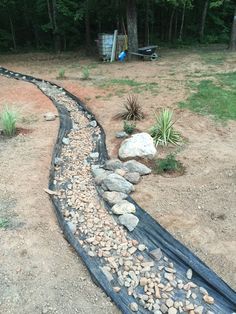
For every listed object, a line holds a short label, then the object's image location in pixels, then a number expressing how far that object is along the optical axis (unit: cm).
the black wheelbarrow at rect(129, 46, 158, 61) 945
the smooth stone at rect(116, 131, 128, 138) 472
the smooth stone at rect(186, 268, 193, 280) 251
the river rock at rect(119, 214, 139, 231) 297
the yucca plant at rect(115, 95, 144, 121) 523
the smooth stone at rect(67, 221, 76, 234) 297
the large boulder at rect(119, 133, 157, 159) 414
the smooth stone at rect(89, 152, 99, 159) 433
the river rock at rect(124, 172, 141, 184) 366
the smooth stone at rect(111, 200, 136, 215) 314
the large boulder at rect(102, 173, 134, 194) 347
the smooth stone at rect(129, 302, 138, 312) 229
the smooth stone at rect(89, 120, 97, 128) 530
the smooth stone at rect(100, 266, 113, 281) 250
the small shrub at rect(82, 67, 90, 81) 754
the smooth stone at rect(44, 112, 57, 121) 538
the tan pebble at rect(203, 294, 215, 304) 234
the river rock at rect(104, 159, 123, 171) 391
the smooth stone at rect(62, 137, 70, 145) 472
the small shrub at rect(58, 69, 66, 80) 783
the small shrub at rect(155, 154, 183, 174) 385
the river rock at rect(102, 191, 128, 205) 330
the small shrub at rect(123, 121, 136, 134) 477
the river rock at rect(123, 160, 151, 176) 382
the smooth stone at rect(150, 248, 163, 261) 267
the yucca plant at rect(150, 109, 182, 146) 450
